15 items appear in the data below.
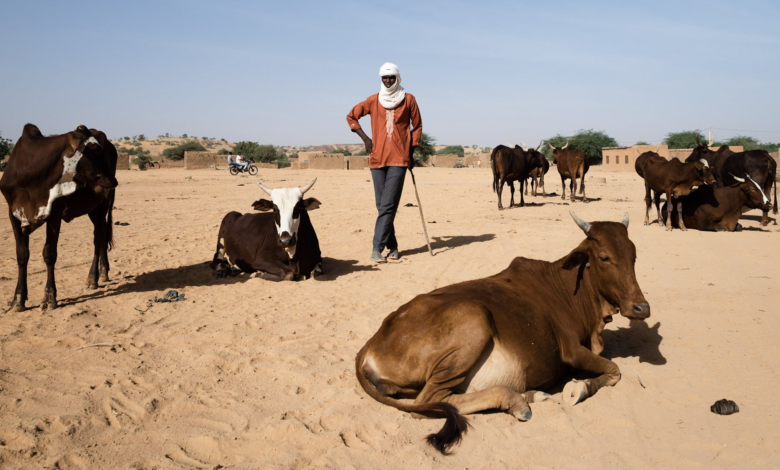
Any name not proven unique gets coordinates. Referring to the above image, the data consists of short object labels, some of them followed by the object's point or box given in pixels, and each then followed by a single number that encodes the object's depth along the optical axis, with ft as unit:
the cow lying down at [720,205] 37.37
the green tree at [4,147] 119.17
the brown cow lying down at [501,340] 12.38
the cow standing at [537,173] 66.95
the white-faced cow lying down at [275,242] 25.03
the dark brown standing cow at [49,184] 21.03
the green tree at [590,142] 186.70
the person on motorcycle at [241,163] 111.86
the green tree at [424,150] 190.08
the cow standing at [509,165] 53.01
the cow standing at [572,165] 59.90
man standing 28.84
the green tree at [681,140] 189.37
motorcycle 111.45
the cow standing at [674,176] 37.11
